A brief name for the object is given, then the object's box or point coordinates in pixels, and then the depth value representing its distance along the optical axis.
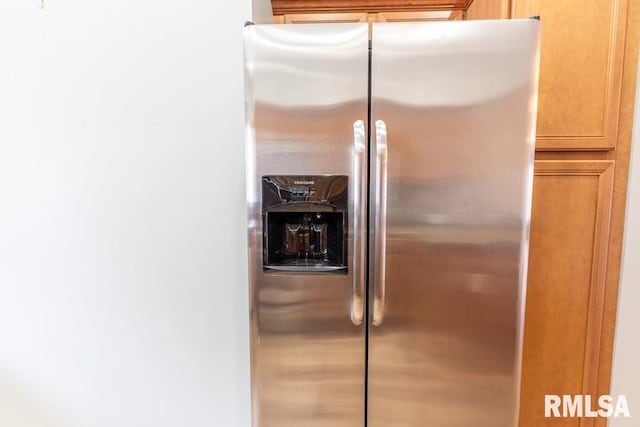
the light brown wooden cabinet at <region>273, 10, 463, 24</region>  1.56
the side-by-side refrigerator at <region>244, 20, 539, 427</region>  0.96
